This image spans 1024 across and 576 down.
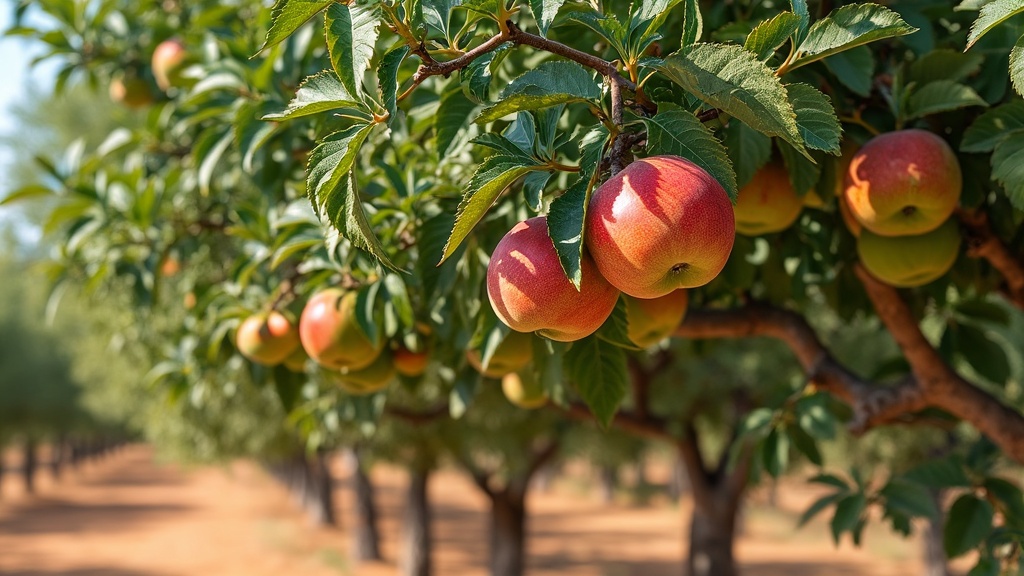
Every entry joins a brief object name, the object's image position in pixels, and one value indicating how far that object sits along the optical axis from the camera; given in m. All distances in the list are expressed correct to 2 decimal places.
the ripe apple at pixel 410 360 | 2.32
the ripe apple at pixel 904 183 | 1.64
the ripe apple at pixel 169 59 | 3.49
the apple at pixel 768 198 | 1.72
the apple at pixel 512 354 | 1.96
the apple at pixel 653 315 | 1.77
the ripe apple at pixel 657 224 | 1.08
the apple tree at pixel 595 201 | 1.17
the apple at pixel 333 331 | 2.00
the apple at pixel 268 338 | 2.25
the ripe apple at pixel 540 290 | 1.16
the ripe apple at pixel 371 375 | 2.27
